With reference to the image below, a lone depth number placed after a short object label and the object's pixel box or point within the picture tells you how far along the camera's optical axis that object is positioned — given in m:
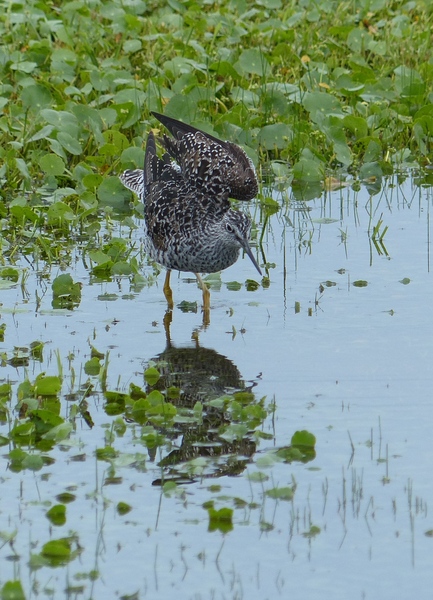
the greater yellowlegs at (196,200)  16.00
